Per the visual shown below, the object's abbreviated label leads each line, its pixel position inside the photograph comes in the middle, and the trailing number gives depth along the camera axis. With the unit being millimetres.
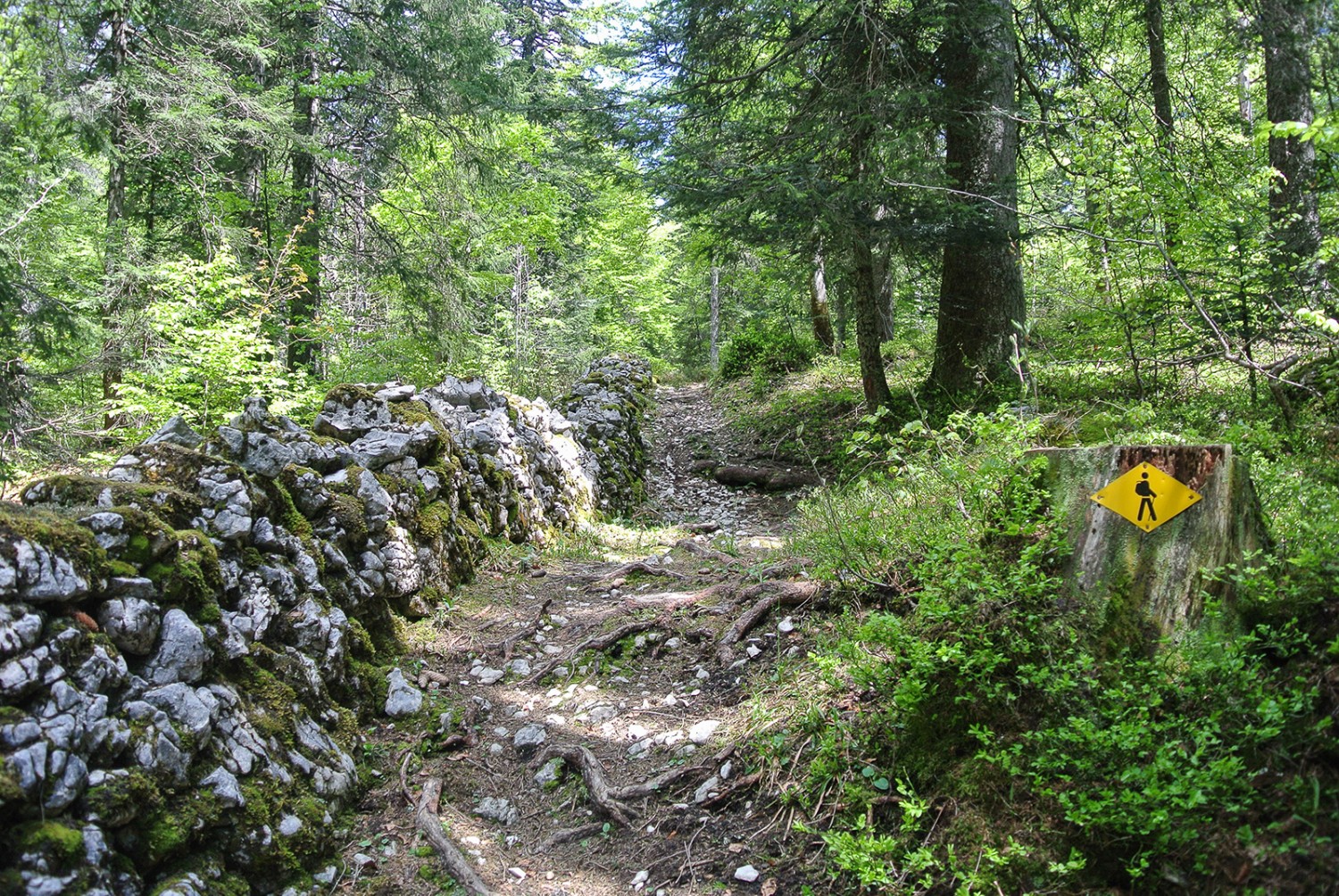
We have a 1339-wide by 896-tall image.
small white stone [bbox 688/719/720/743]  3748
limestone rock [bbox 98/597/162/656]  2617
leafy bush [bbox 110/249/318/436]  6758
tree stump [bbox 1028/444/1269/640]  2623
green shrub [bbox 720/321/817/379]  16281
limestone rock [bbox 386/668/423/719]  4133
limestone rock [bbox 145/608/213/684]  2727
